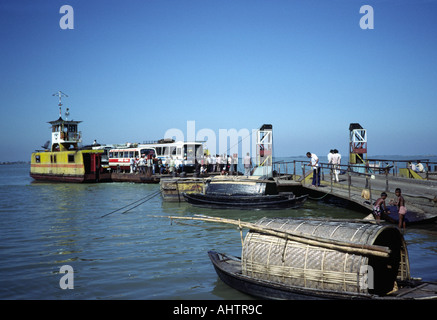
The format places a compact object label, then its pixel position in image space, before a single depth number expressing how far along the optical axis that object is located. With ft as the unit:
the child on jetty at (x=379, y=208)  41.91
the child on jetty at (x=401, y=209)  40.41
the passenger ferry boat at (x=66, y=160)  126.82
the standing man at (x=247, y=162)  83.76
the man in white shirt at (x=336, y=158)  66.52
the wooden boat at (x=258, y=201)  57.88
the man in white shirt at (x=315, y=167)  63.10
